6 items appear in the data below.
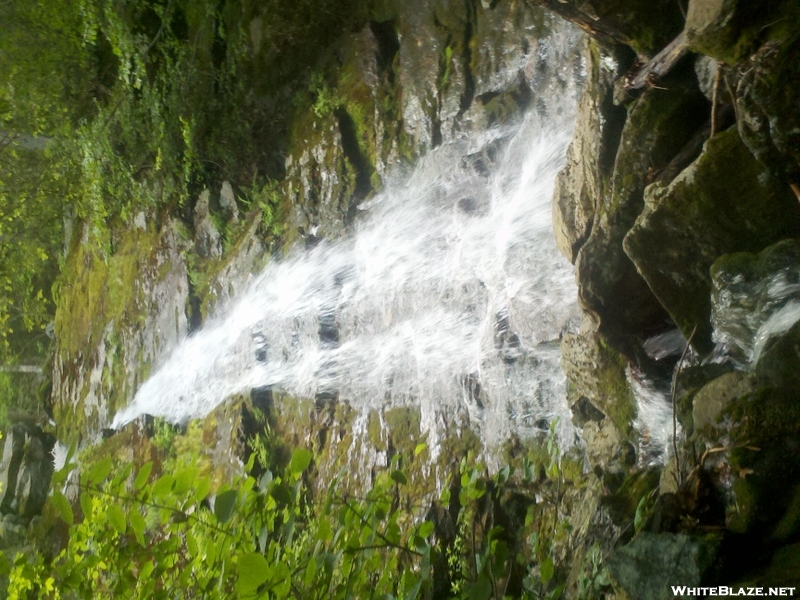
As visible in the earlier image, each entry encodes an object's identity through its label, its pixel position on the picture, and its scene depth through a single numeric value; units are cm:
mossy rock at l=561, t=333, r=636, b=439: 310
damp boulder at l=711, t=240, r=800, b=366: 221
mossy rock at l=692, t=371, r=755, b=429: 227
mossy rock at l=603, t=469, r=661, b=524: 268
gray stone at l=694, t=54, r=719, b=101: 253
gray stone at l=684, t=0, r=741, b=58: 212
